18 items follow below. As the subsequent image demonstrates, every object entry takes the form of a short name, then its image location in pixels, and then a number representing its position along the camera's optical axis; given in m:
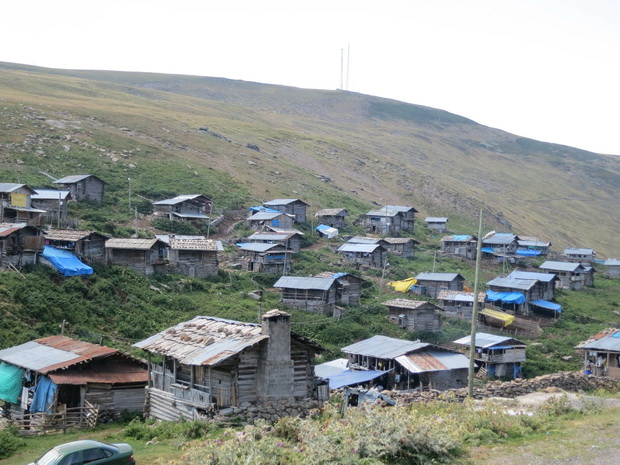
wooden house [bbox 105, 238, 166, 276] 49.31
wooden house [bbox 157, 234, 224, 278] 53.69
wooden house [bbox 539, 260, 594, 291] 75.19
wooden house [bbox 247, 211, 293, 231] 73.25
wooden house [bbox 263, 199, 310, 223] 80.50
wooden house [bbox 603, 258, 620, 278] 88.69
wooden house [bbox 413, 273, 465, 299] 62.22
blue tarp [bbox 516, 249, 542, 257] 87.44
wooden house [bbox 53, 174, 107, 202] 67.69
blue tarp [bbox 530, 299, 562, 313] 61.34
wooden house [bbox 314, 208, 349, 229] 84.12
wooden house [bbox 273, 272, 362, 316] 51.78
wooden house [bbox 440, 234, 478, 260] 82.00
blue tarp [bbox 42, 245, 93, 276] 42.97
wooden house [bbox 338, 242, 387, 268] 69.19
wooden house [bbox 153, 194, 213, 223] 70.27
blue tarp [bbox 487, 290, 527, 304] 60.78
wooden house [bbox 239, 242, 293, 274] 60.31
